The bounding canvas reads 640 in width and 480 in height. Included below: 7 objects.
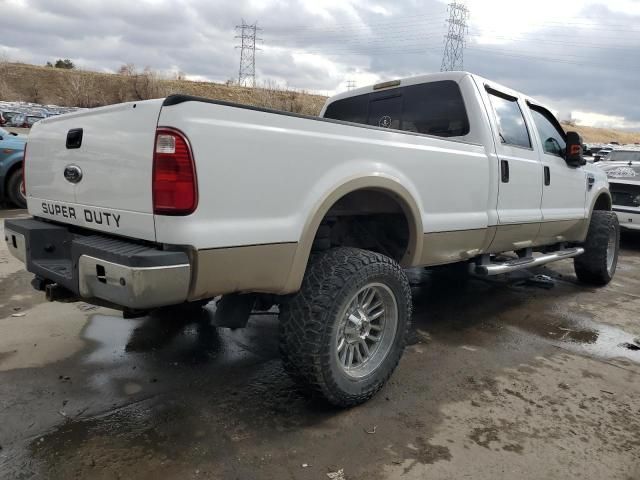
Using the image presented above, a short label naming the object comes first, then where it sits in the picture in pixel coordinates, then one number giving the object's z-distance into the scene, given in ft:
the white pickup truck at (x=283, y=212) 7.23
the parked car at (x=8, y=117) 71.87
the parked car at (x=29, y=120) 73.00
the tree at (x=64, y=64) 255.35
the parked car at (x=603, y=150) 68.55
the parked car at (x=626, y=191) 28.96
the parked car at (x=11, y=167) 31.70
